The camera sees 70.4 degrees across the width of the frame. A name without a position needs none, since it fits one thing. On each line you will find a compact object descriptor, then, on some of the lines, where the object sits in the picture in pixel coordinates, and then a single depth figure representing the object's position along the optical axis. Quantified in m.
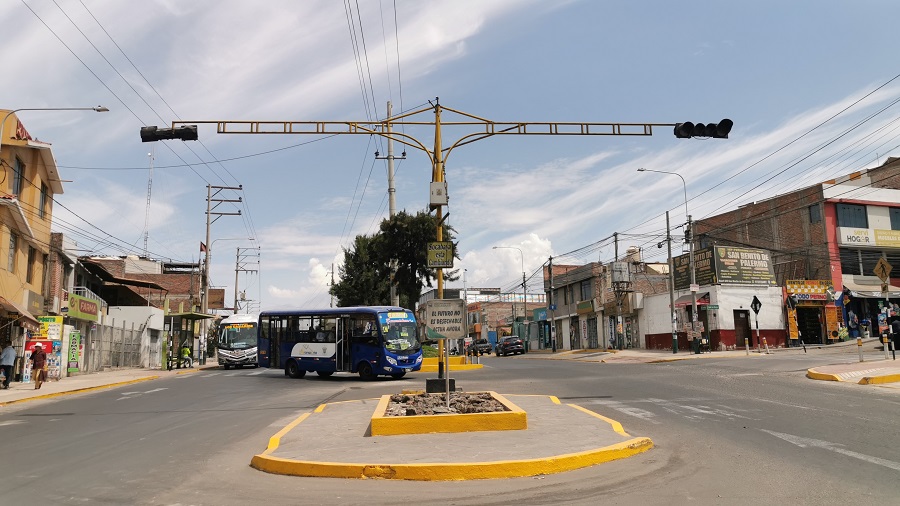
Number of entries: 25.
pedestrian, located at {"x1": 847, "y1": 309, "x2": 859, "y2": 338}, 41.78
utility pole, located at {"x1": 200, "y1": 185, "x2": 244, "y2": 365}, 46.81
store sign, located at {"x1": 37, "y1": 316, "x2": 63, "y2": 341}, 27.11
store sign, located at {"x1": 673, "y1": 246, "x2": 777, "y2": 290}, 40.81
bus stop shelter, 40.83
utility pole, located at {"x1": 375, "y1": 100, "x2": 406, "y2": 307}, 37.62
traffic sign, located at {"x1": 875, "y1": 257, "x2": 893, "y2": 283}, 21.12
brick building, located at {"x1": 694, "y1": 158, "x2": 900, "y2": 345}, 41.31
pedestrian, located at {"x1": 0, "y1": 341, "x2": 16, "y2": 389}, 23.19
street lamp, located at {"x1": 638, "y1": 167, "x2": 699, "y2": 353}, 35.81
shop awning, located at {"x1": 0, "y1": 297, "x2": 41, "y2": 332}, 23.47
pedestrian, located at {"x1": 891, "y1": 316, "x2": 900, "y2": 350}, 25.27
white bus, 39.22
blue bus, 24.28
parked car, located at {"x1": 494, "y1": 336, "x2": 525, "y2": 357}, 58.22
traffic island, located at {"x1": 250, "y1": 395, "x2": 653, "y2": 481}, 7.28
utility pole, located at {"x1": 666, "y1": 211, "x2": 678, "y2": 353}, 37.88
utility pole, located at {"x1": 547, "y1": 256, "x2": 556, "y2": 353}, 63.13
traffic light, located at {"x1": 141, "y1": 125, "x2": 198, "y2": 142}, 14.79
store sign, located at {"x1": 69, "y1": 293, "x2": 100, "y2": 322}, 33.41
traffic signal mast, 14.65
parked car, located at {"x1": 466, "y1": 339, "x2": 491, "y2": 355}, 59.60
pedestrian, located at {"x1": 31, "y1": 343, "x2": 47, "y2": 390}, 22.42
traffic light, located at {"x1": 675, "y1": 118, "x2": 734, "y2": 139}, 14.62
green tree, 41.97
